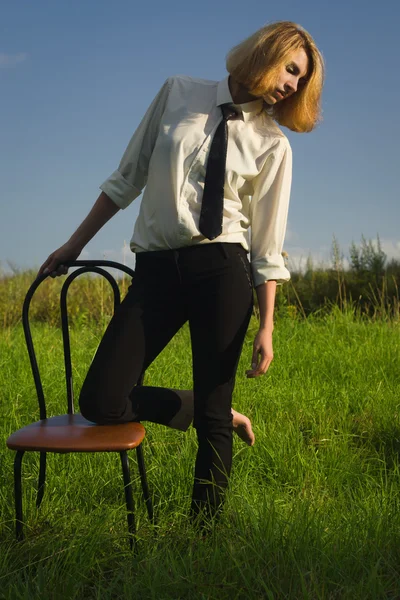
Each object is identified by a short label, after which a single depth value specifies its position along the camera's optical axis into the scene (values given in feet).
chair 7.56
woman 8.08
